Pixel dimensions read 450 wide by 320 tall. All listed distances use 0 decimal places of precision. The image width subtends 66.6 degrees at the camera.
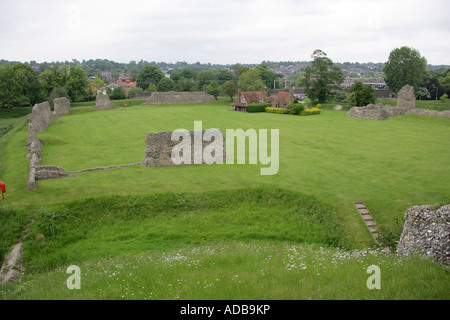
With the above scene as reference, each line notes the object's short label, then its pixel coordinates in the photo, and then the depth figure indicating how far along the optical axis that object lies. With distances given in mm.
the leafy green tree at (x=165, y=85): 99812
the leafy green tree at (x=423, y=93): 76381
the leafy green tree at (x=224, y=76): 118556
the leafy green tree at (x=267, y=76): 119375
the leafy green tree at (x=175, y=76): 133375
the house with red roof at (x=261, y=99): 61044
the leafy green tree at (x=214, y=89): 81625
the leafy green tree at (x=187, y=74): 136250
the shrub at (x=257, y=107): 58181
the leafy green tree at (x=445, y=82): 81438
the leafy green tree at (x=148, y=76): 112312
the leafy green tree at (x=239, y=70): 99375
